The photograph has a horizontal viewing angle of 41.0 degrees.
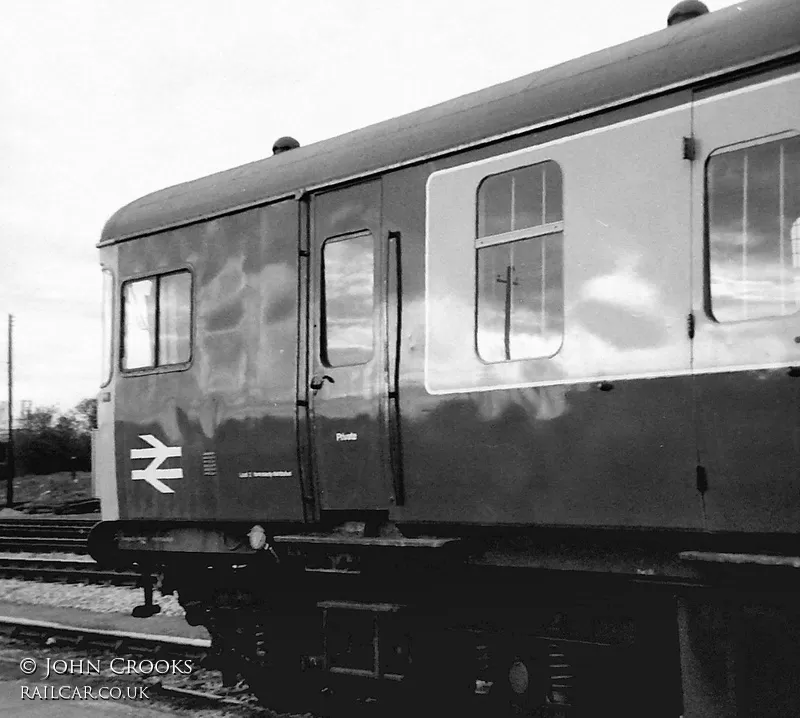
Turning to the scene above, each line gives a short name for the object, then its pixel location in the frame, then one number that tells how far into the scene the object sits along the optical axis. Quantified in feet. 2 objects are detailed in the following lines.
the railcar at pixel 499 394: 15.52
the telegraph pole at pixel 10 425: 131.64
